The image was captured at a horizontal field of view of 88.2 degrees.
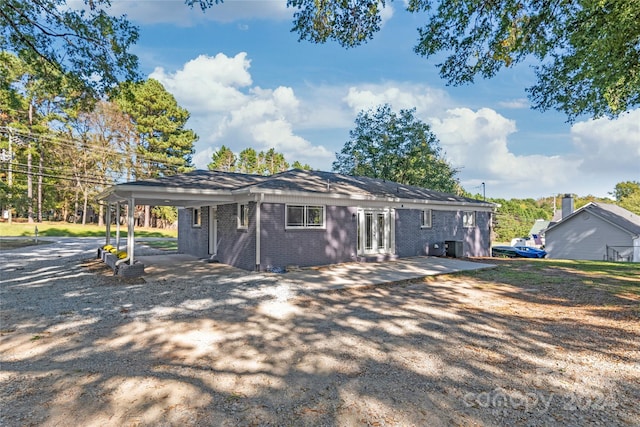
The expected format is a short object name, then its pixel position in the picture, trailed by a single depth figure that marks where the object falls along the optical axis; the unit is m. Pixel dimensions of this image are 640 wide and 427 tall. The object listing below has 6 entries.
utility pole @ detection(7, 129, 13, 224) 29.74
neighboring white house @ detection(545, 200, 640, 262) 23.59
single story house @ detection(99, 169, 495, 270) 10.51
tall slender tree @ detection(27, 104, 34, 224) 30.67
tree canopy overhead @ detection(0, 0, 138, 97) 8.32
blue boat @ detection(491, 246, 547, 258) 21.24
